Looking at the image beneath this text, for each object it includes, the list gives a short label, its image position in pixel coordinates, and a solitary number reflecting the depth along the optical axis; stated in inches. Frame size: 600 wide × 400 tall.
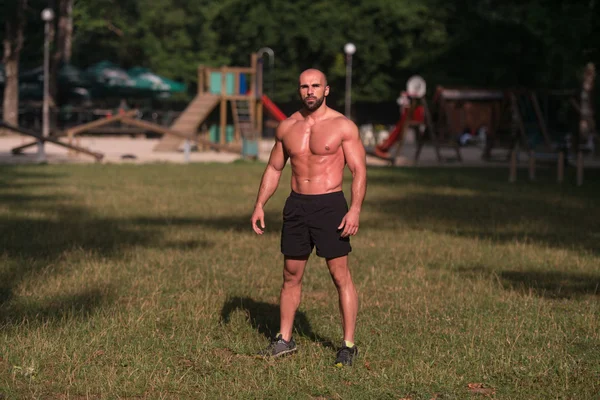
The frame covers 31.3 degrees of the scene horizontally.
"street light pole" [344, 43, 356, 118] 1776.6
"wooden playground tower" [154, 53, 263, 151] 1566.2
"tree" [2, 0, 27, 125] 2122.3
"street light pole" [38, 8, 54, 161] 1671.5
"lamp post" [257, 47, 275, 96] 2529.5
